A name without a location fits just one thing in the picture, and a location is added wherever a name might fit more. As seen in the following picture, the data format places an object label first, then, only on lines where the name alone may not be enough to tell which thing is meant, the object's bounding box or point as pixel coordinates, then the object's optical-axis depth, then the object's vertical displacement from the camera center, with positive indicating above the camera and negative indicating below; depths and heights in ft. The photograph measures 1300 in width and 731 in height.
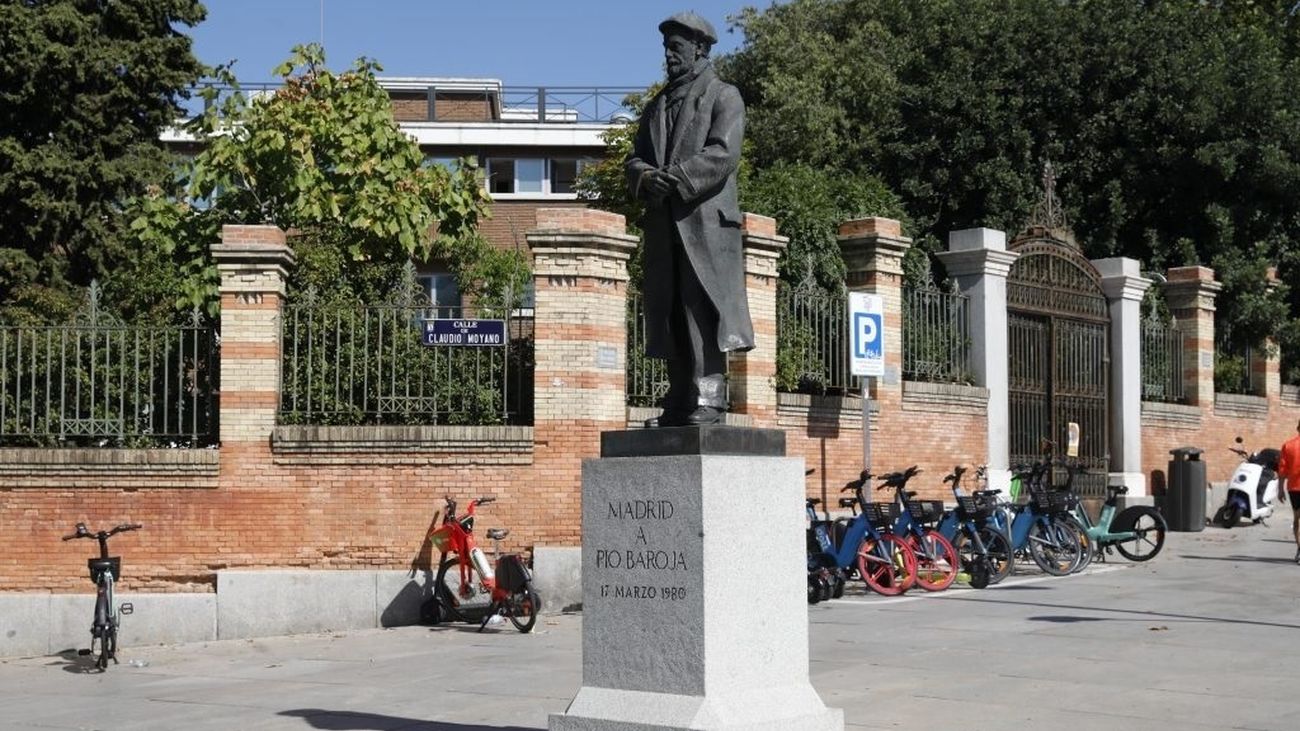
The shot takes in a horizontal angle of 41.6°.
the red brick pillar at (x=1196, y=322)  83.76 +4.11
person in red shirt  64.64 -2.44
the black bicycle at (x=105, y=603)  44.83 -5.18
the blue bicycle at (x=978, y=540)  54.95 -4.37
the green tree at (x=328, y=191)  65.31 +8.56
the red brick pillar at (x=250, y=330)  52.21 +2.39
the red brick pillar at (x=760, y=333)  57.41 +2.51
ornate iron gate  71.10 +2.34
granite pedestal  26.53 -2.88
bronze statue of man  28.63 +3.07
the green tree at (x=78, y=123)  80.02 +13.87
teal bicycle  62.18 -4.60
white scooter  79.71 -4.10
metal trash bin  78.43 -3.92
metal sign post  60.29 +2.38
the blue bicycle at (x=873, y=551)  52.90 -4.47
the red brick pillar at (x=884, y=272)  63.26 +5.02
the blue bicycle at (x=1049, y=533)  58.54 -4.37
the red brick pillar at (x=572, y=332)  52.70 +2.31
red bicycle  48.29 -5.12
